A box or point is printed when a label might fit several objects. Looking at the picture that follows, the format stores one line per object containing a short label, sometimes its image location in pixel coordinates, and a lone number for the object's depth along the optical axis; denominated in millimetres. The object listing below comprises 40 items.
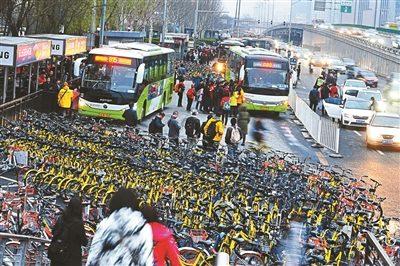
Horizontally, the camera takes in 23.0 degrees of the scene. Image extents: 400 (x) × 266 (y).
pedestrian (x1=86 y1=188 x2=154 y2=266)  7246
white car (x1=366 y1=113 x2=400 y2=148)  32906
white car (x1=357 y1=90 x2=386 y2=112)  41412
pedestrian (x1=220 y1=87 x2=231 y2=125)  34219
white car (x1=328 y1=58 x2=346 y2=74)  83000
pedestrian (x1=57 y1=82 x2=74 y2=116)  30719
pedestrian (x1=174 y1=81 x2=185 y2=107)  40797
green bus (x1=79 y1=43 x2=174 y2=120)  32281
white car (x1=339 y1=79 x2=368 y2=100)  46250
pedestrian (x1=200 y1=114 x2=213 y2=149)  25212
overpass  95438
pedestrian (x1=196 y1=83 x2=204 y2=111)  39619
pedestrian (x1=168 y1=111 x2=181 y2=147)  25864
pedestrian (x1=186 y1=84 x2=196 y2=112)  39625
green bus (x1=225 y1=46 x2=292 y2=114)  40188
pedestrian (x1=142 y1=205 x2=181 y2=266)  7949
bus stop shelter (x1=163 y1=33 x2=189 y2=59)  73462
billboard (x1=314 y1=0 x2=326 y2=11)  123525
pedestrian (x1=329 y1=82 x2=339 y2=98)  44912
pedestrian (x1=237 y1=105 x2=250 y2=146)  29359
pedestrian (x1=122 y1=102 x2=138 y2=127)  28719
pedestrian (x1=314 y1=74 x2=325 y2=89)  46562
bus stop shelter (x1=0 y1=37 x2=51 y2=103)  25859
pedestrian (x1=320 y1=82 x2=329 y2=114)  43950
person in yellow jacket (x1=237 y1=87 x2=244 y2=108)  36406
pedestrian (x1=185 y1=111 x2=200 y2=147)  27188
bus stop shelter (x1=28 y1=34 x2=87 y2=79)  35875
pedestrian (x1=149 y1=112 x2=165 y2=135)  26469
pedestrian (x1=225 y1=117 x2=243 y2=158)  26188
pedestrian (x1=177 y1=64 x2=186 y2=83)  53012
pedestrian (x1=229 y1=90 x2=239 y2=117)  36206
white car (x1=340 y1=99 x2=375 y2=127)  38531
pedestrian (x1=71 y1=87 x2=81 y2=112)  32303
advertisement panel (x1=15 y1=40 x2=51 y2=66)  26905
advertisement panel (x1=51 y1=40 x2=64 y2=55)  35719
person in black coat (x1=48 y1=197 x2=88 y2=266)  8992
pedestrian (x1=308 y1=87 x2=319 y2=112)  43250
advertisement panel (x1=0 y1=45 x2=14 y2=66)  25766
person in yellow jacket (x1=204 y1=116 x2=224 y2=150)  25381
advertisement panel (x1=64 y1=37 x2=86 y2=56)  36762
